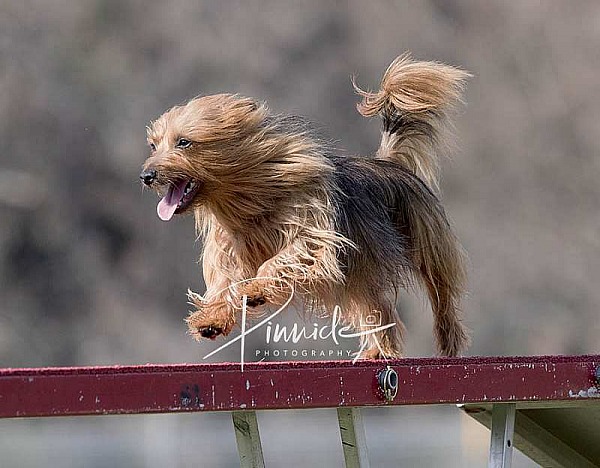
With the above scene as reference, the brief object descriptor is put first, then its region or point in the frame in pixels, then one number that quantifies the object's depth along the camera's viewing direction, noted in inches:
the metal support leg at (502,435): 262.1
